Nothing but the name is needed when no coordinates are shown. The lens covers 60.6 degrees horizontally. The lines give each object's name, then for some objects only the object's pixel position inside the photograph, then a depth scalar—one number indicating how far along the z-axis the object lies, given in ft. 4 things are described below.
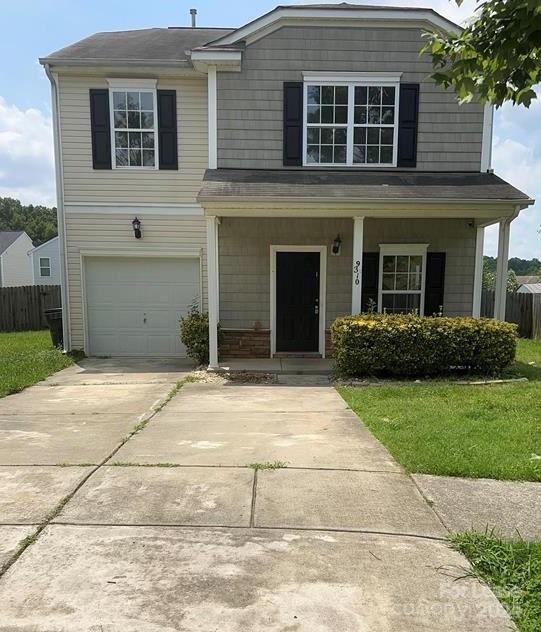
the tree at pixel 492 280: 89.85
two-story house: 29.91
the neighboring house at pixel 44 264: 107.45
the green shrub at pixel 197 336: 29.09
